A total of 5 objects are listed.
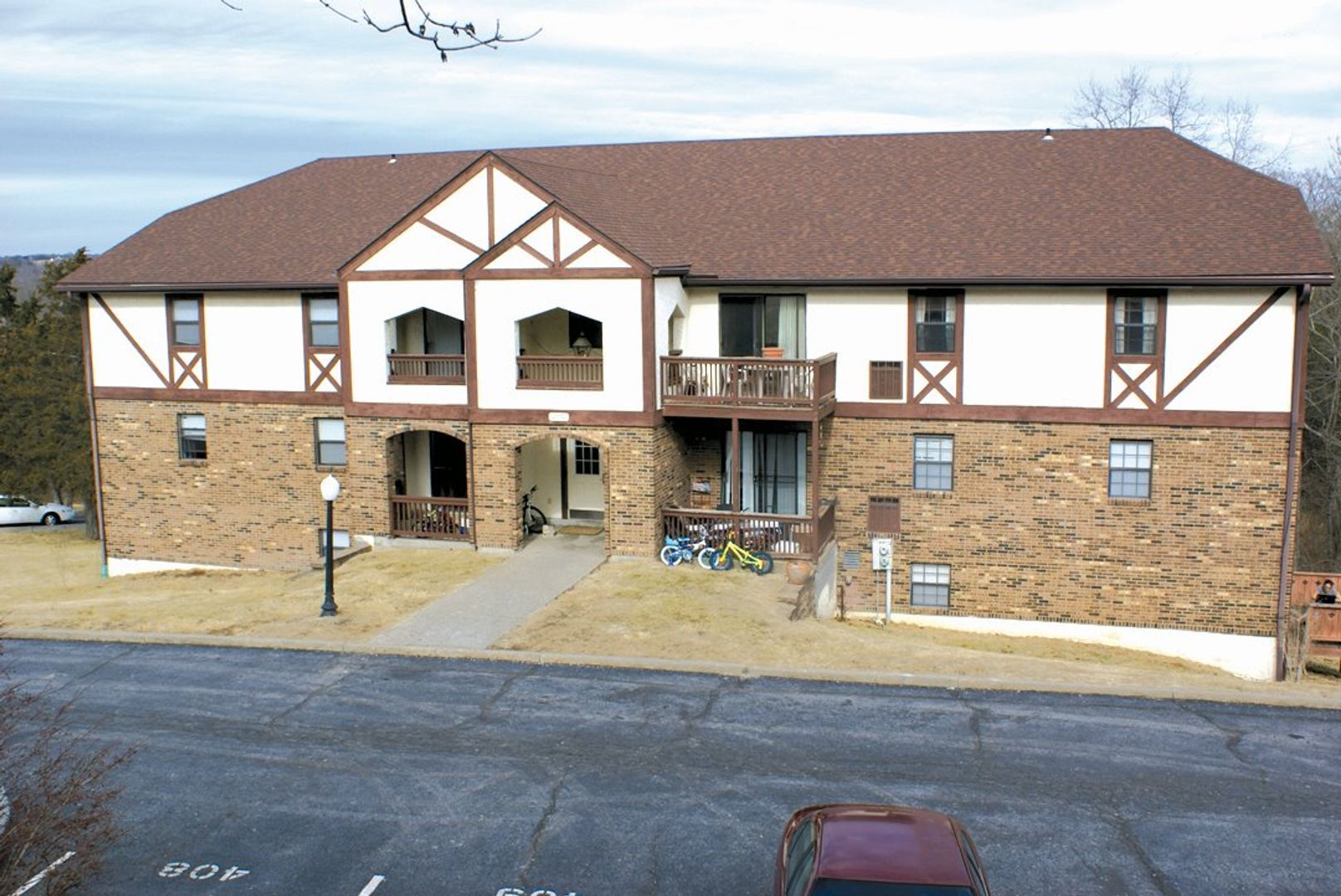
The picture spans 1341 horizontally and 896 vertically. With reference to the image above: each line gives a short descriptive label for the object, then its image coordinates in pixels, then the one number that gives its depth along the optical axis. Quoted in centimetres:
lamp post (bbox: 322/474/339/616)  1942
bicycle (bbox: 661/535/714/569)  2269
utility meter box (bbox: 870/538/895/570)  2266
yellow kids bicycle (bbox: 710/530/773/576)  2222
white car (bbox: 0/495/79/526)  4959
